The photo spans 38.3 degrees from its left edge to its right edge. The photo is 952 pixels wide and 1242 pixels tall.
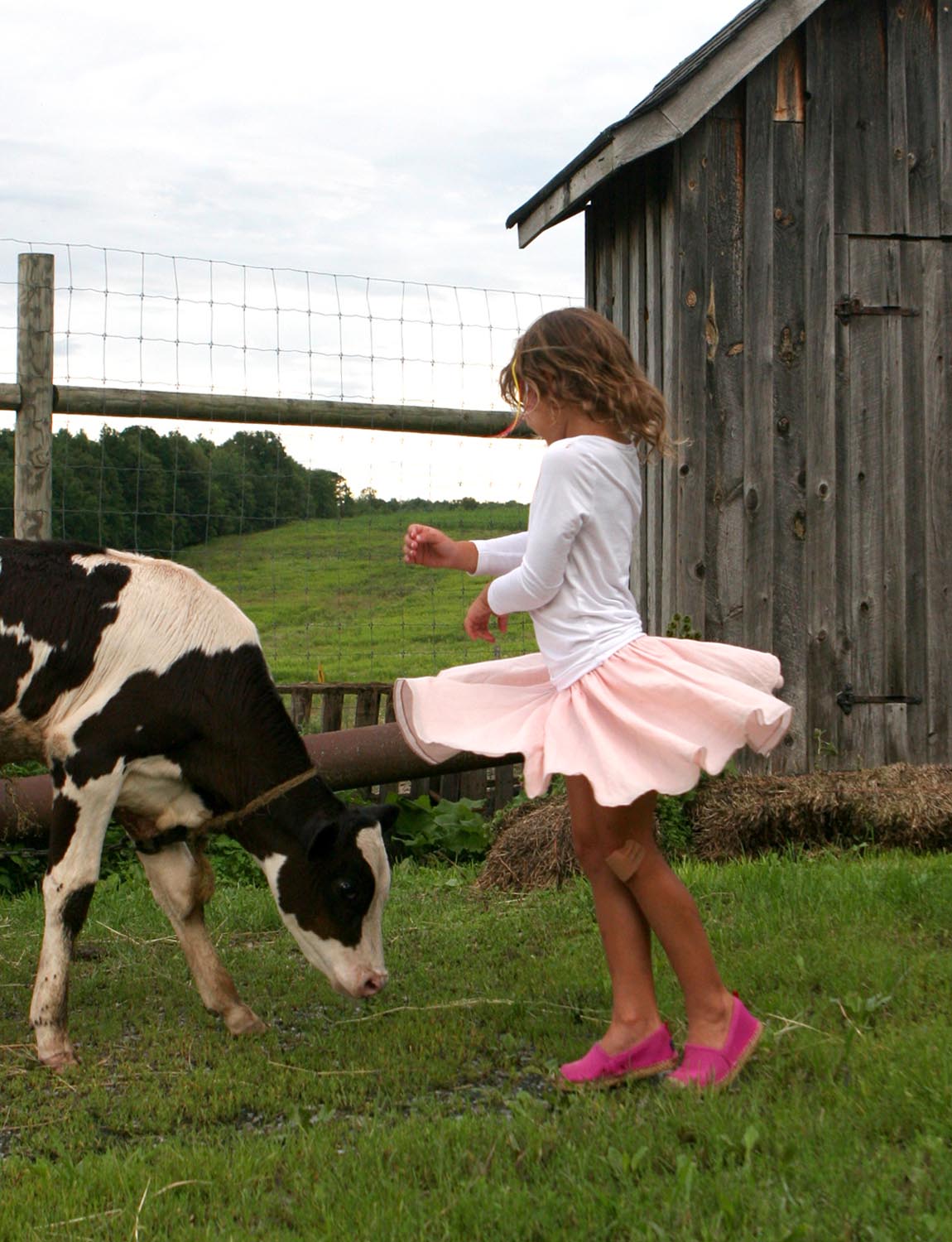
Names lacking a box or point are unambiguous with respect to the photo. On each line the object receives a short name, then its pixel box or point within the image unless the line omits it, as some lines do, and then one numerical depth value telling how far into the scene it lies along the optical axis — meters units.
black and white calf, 4.63
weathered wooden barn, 7.99
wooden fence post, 6.99
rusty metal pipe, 7.16
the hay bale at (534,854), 6.83
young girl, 3.70
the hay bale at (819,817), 7.02
